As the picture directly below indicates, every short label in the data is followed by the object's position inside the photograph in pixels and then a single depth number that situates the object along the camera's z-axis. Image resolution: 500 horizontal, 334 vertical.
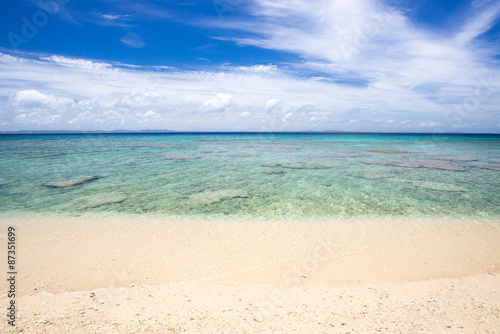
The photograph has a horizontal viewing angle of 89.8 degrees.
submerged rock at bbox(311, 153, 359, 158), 29.56
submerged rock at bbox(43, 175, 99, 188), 13.61
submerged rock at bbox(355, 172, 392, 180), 16.47
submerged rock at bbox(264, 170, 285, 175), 17.88
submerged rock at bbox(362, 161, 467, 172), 20.27
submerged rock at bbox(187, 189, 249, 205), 10.99
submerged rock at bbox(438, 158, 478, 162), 26.62
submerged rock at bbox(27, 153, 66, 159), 27.94
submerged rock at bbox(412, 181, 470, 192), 13.10
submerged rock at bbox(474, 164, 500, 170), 20.59
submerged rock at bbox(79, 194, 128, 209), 10.25
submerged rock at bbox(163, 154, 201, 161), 27.26
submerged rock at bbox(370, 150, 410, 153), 36.91
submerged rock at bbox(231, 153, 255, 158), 30.80
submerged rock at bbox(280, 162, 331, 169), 20.66
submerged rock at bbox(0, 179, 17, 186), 14.03
